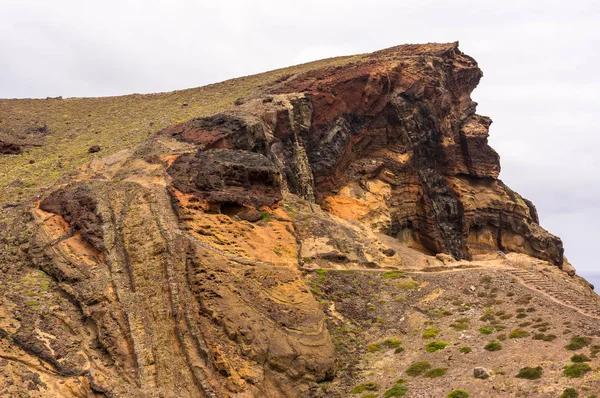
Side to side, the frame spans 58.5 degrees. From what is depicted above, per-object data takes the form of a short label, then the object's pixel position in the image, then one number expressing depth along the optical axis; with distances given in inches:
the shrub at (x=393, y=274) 1416.5
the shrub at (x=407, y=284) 1371.8
